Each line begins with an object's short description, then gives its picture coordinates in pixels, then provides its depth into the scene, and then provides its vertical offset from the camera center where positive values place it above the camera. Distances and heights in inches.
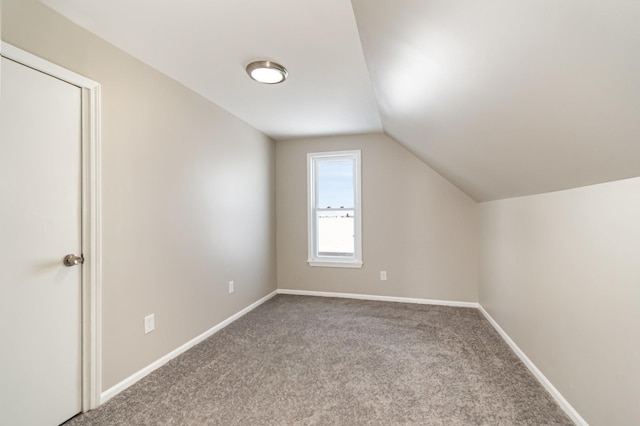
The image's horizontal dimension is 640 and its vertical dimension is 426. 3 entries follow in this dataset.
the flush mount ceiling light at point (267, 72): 84.0 +41.3
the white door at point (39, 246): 56.4 -6.7
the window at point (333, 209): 163.5 +2.2
